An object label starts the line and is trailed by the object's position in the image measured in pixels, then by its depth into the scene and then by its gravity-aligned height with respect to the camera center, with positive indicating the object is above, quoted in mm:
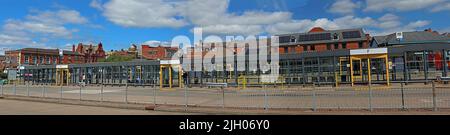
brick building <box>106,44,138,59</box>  98344 +6484
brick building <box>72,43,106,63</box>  98375 +6564
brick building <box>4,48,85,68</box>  80062 +4182
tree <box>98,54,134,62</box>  83200 +3753
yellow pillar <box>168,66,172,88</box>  30912 -455
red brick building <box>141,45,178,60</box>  86388 +5678
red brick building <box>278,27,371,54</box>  64938 +6513
